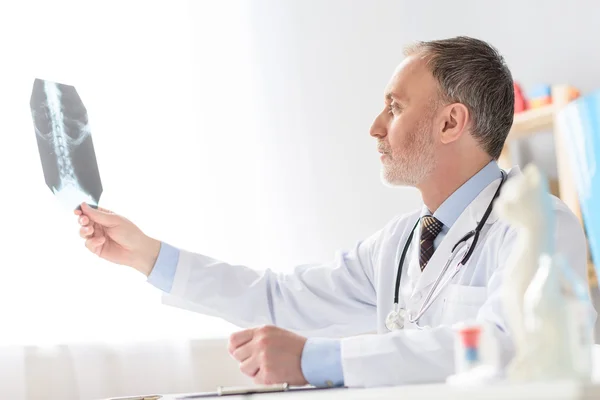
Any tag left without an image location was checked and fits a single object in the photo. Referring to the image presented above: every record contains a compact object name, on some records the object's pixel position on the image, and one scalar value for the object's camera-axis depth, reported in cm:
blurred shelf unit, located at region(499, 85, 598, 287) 244
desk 109
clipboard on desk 159
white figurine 138
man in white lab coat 188
